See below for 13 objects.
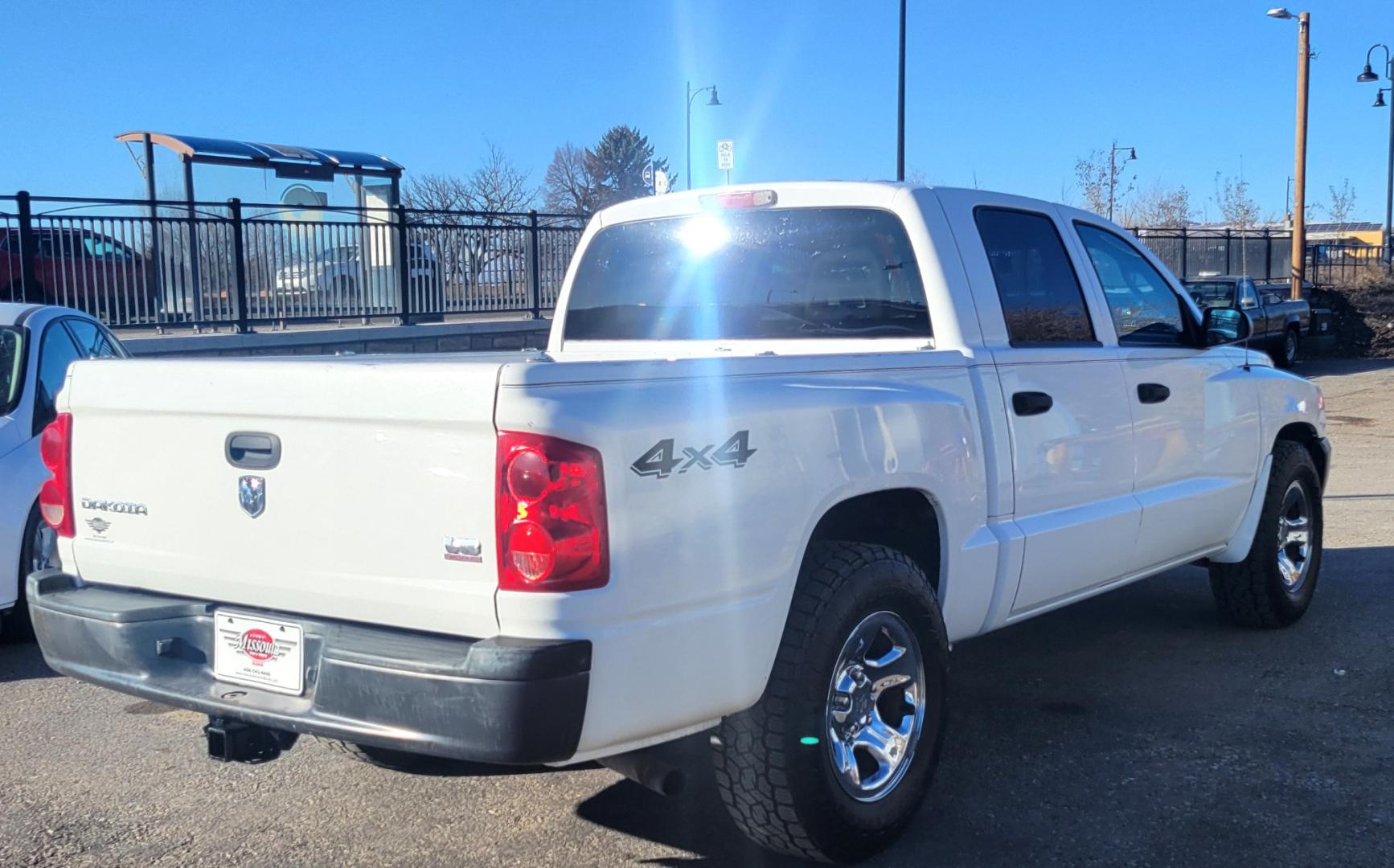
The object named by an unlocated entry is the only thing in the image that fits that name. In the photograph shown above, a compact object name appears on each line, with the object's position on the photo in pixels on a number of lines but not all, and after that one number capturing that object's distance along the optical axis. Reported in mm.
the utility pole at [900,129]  22859
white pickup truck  2785
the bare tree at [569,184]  58212
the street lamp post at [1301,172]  24297
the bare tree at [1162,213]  52562
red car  11203
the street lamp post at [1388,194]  30234
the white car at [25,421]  5516
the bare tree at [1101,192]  44469
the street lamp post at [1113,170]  44406
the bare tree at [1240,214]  51281
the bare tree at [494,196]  39844
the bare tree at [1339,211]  42094
